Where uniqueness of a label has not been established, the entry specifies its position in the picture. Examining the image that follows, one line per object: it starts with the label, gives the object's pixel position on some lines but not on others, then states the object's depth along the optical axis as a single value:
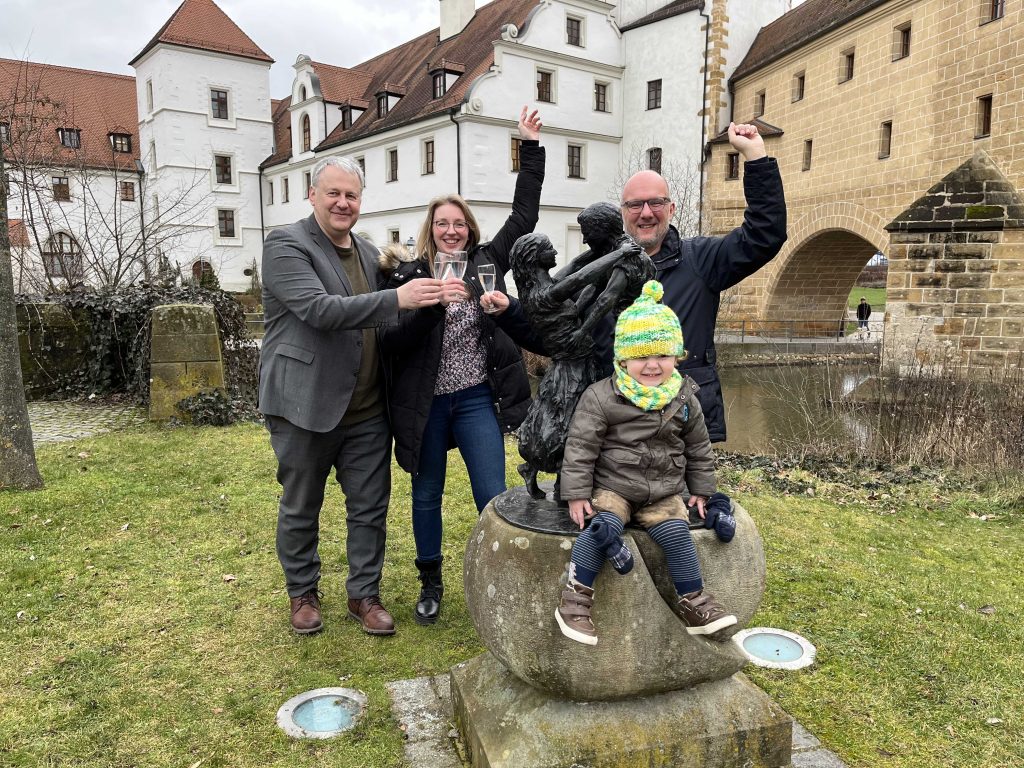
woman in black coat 3.12
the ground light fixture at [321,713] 2.80
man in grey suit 2.91
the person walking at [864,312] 29.38
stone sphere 2.29
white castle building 24.80
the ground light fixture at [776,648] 3.33
